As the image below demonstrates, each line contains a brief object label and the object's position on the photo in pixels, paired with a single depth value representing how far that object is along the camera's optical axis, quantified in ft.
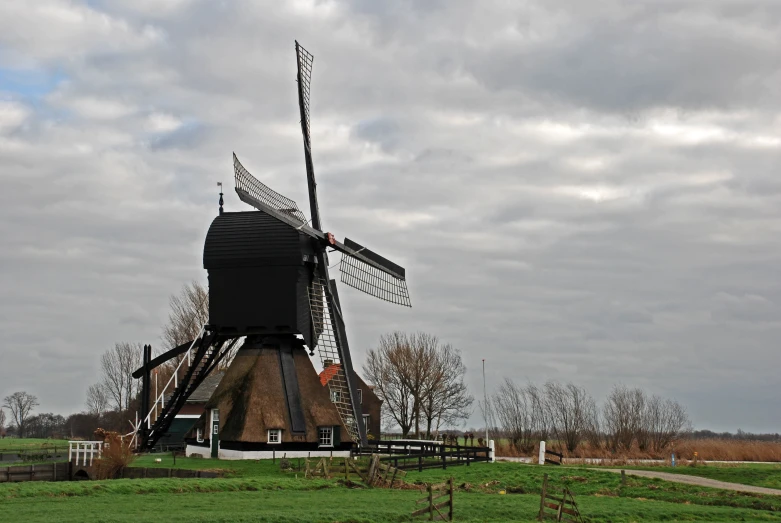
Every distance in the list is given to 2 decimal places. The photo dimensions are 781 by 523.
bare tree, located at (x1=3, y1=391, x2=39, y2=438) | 439.63
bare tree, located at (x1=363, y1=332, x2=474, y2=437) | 215.92
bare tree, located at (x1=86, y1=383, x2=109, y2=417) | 321.73
